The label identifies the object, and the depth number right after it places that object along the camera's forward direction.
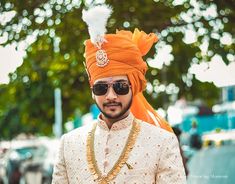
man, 4.45
